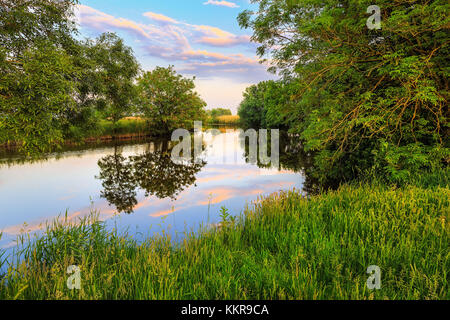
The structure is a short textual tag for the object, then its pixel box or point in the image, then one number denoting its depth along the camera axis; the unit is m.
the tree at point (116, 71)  21.08
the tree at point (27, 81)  9.09
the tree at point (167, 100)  47.30
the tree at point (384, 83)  8.24
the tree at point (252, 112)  64.56
